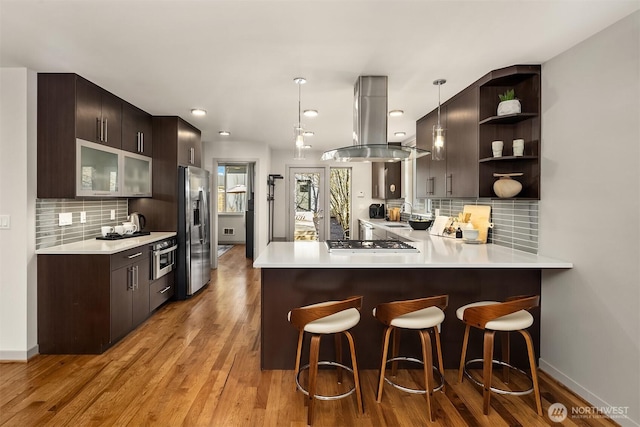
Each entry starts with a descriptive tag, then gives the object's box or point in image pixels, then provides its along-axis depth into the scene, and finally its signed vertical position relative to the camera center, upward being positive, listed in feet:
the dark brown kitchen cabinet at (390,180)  21.09 +1.66
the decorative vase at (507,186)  9.48 +0.60
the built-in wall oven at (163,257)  12.70 -1.90
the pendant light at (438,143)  9.84 +1.80
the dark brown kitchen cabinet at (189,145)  15.30 +2.80
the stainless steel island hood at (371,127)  9.95 +2.33
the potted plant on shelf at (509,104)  9.25 +2.72
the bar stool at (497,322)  7.03 -2.30
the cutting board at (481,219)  11.71 -0.36
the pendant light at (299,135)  10.12 +2.06
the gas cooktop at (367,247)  9.30 -1.06
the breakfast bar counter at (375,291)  8.86 -2.09
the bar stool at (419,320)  7.00 -2.26
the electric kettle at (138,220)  14.17 -0.56
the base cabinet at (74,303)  9.82 -2.69
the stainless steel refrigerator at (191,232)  14.85 -1.10
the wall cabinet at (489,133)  9.31 +2.22
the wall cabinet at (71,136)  9.87 +2.00
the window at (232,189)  32.76 +1.64
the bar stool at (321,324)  6.73 -2.29
